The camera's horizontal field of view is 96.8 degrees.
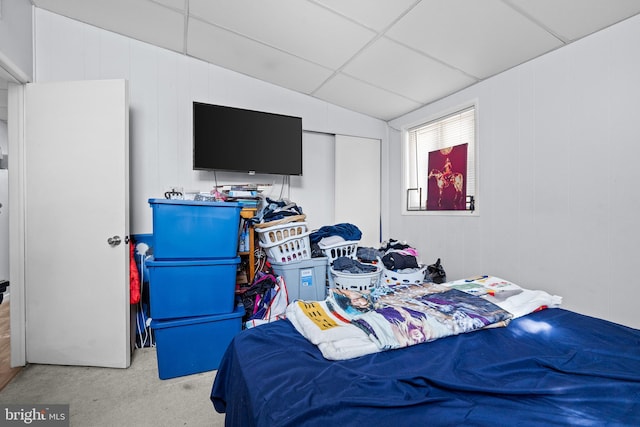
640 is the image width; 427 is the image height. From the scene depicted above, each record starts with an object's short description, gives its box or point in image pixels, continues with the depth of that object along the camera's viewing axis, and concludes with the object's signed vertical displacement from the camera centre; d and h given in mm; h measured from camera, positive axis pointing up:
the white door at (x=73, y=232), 1943 -166
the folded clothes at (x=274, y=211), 2369 -19
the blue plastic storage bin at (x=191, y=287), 1779 -511
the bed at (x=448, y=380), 686 -492
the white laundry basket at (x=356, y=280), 2197 -552
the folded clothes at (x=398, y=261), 2301 -425
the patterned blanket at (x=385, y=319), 971 -437
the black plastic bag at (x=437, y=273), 2555 -569
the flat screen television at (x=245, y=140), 2439 +624
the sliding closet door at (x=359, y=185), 3184 +282
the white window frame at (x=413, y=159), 2428 +477
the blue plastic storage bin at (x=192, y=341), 1785 -866
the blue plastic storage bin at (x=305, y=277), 2244 -549
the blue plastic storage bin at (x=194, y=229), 1785 -132
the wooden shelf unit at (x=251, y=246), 2275 -305
